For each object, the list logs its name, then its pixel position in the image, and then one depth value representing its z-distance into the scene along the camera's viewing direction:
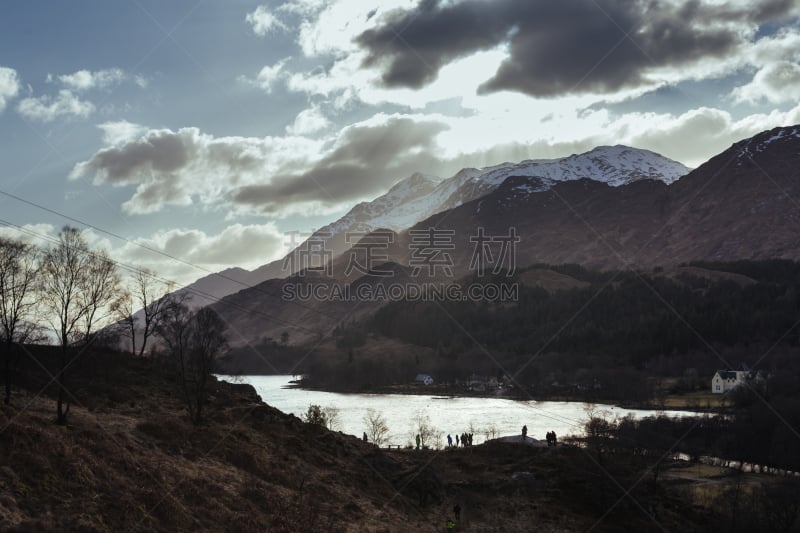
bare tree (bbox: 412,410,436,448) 87.89
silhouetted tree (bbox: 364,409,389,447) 84.45
